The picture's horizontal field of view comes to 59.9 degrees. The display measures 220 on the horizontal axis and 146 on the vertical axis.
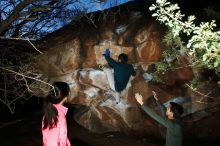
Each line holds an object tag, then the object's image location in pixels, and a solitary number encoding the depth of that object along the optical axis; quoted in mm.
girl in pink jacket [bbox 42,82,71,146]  2628
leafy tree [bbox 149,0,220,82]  2203
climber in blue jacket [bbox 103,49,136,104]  5060
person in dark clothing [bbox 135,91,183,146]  3022
